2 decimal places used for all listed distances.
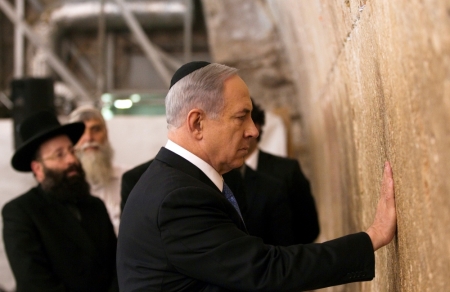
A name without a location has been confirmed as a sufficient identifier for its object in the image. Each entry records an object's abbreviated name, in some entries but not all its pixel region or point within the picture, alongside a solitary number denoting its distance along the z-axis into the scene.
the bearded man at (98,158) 4.46
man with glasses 3.11
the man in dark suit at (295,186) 4.05
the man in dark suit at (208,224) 1.71
